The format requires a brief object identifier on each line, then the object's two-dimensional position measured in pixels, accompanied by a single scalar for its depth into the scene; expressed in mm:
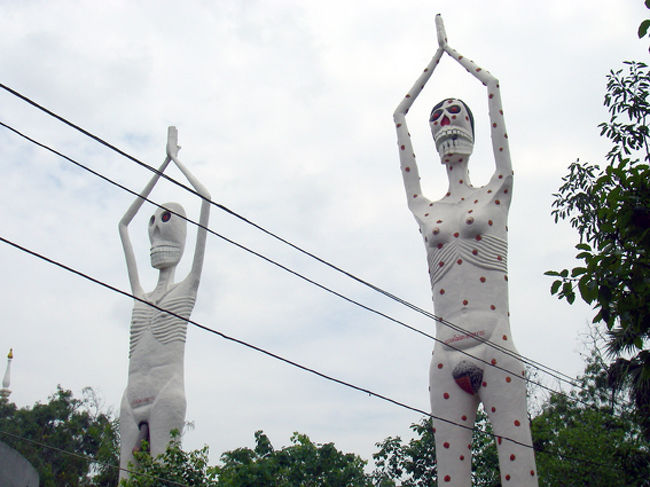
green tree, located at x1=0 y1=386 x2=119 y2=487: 26922
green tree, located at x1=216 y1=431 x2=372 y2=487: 17453
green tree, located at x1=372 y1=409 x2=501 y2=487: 17234
